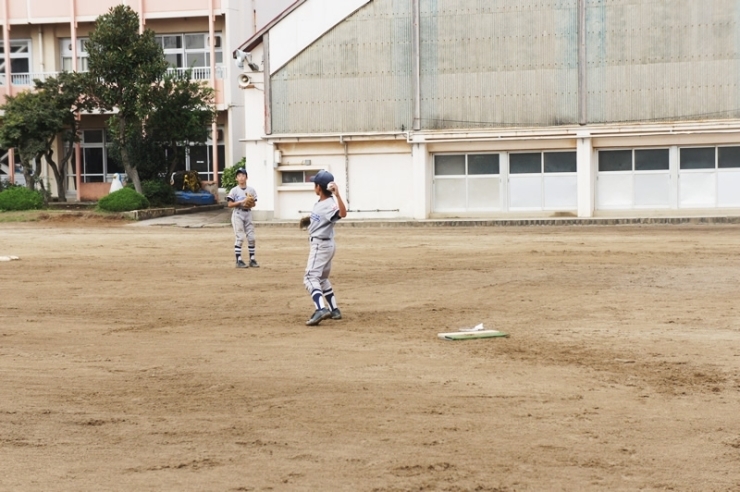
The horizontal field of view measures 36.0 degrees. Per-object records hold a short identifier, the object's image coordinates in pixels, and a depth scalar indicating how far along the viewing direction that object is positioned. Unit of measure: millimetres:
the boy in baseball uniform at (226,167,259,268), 21906
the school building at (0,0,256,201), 50500
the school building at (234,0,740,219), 37938
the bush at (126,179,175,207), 45853
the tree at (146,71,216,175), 43719
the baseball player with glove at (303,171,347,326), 13922
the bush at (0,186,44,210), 42688
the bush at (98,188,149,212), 42062
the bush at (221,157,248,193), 44719
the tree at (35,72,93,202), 44688
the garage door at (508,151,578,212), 39781
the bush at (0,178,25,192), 46766
